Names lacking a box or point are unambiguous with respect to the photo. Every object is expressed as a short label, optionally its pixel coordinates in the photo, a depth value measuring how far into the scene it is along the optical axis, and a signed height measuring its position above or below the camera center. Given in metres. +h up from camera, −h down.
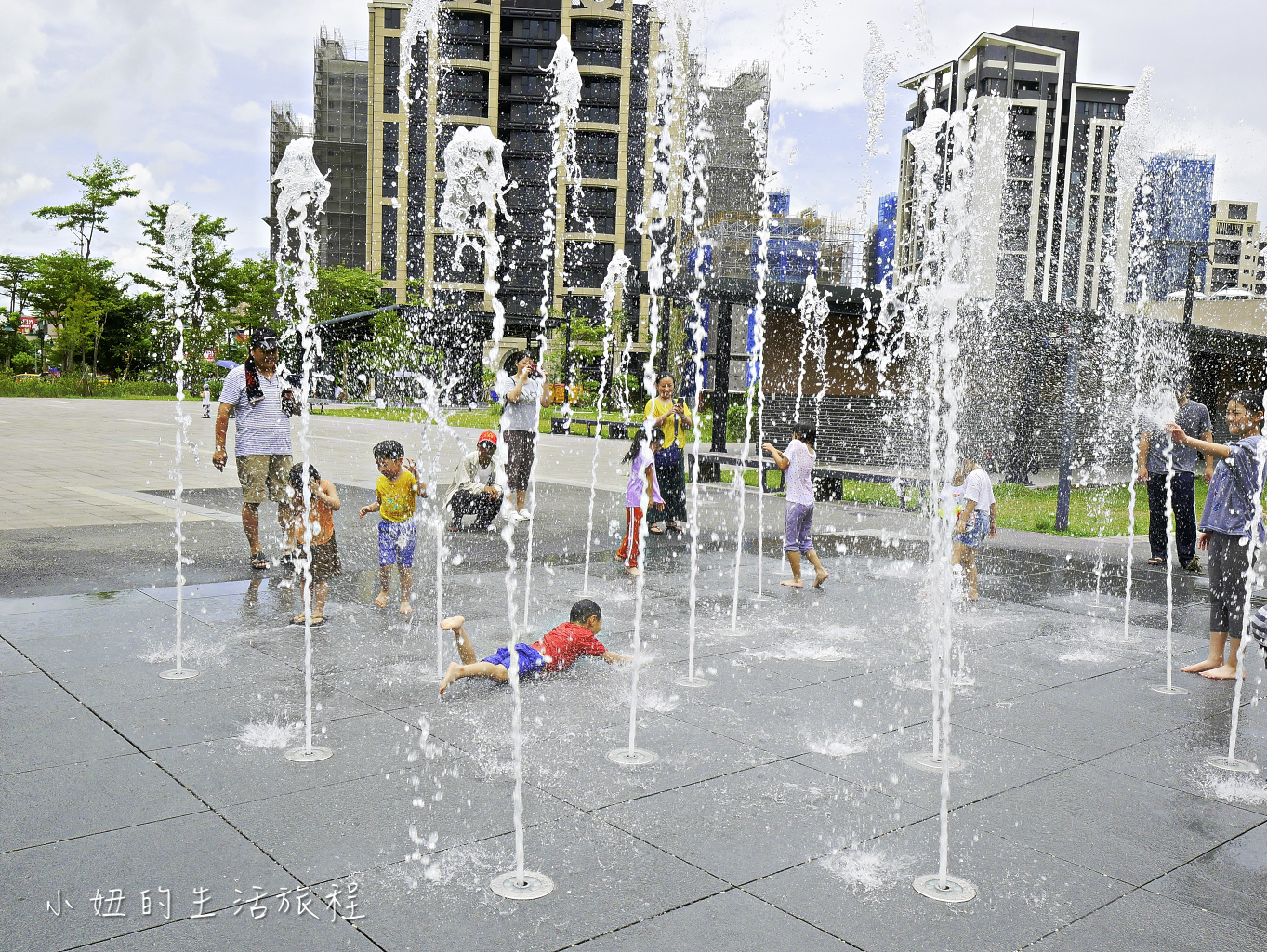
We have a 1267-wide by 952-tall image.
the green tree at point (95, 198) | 48.44 +9.20
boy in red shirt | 4.93 -1.30
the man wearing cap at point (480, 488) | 10.33 -0.92
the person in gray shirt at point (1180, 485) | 8.90 -0.62
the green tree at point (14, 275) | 51.03 +5.86
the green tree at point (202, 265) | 51.09 +6.48
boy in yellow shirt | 6.46 -0.75
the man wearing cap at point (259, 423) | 7.30 -0.23
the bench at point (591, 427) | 25.31 -0.67
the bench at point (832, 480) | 13.78 -0.99
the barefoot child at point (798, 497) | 7.80 -0.70
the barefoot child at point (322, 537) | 6.15 -0.89
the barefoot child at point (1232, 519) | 5.52 -0.55
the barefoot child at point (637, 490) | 8.27 -0.72
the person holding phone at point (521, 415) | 10.20 -0.15
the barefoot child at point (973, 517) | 7.42 -0.76
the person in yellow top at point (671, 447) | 9.08 -0.42
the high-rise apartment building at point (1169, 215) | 47.50 +11.96
